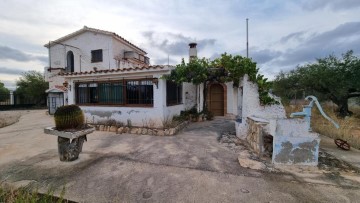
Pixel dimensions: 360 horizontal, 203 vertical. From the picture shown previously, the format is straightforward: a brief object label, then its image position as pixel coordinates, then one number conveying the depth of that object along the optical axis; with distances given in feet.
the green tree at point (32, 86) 73.10
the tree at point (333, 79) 41.83
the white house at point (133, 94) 27.84
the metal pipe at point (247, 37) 57.64
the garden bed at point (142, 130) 26.05
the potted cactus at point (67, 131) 16.34
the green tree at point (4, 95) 70.95
